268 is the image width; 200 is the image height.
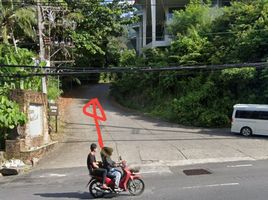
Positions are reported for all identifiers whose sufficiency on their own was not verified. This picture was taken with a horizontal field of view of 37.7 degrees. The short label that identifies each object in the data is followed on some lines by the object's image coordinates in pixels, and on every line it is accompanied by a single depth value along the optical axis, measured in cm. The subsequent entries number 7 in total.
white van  2628
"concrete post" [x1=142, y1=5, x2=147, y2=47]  5048
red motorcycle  1110
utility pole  2405
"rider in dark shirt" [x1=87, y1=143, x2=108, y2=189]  1107
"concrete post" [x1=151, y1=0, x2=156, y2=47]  4664
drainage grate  1482
